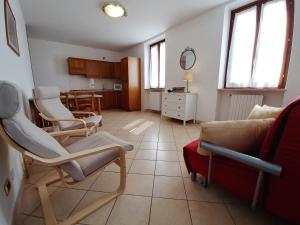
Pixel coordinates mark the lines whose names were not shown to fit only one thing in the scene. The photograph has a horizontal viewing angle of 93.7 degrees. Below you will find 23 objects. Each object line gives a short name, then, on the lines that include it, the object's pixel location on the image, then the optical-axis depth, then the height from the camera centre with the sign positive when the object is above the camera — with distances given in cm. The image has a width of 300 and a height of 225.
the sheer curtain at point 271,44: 228 +78
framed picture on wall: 162 +77
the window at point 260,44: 226 +82
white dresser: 335 -38
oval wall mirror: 346 +79
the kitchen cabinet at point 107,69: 585 +84
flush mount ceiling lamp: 274 +161
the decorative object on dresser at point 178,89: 371 +2
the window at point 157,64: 468 +87
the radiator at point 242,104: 257 -27
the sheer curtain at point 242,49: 264 +81
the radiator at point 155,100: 474 -37
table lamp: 335 +31
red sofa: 72 -50
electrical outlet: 91 -65
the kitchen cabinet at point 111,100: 590 -44
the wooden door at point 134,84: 520 +21
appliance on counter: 637 +15
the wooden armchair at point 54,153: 72 -46
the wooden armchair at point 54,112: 196 -33
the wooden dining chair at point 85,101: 322 -27
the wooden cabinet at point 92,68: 551 +82
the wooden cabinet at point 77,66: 519 +87
